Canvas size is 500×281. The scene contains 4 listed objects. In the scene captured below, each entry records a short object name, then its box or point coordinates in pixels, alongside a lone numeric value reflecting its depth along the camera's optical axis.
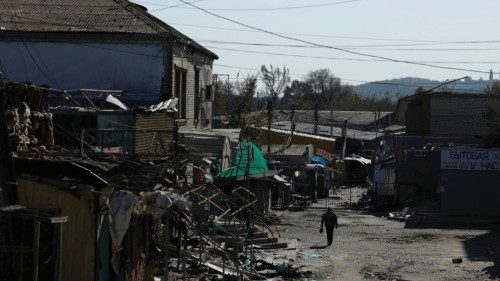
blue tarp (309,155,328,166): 53.59
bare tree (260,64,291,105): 109.61
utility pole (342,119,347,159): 65.55
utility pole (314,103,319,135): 73.75
